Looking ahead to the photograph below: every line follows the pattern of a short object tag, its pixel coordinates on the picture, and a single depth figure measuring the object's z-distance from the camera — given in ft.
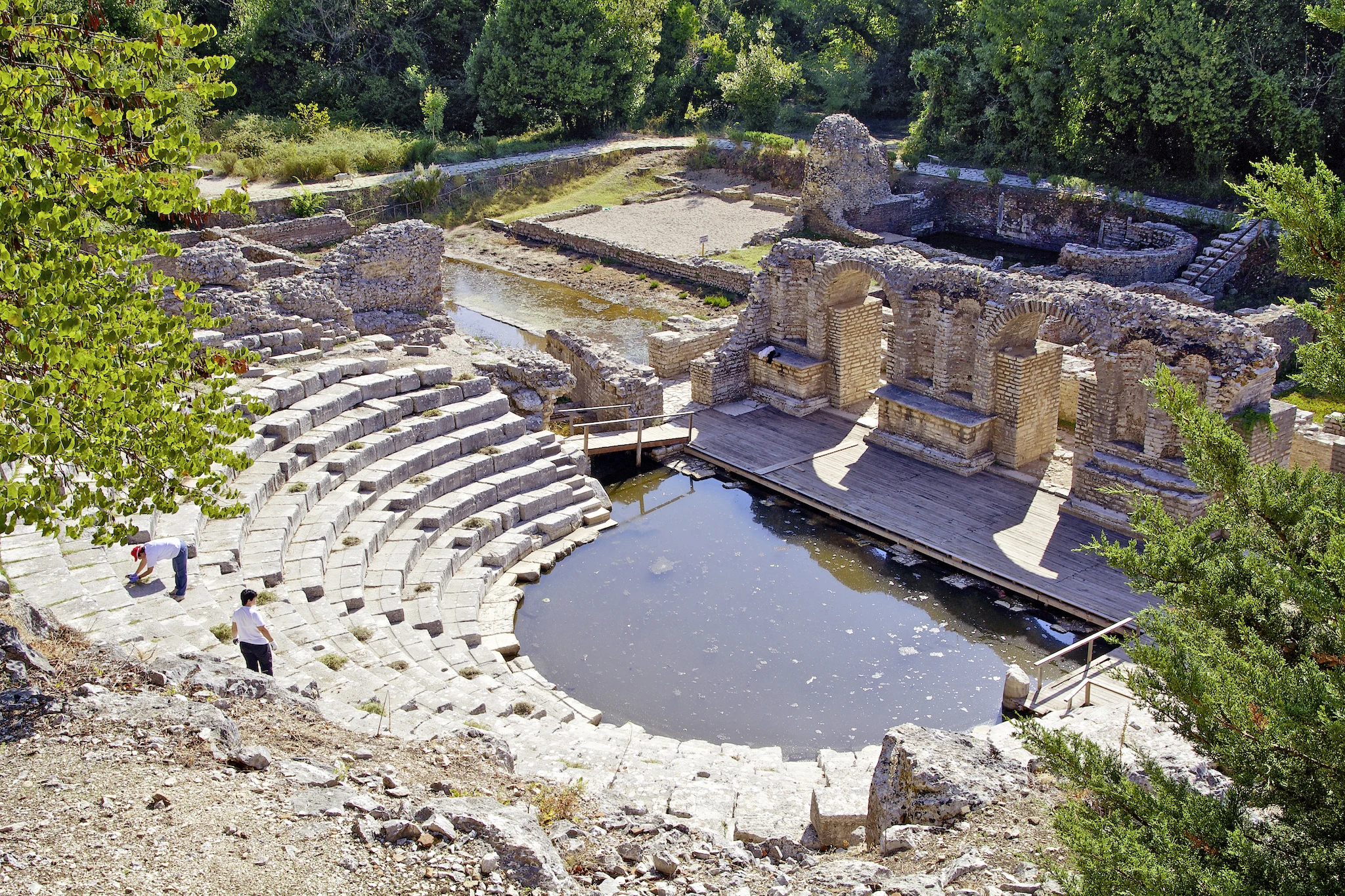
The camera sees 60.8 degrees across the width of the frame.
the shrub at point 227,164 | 106.83
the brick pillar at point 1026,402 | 51.90
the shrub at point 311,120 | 115.38
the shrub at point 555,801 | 24.35
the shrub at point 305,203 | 96.78
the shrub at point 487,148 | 120.37
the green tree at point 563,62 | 121.08
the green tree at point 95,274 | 21.30
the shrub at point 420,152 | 114.11
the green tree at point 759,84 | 124.98
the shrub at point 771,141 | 115.96
